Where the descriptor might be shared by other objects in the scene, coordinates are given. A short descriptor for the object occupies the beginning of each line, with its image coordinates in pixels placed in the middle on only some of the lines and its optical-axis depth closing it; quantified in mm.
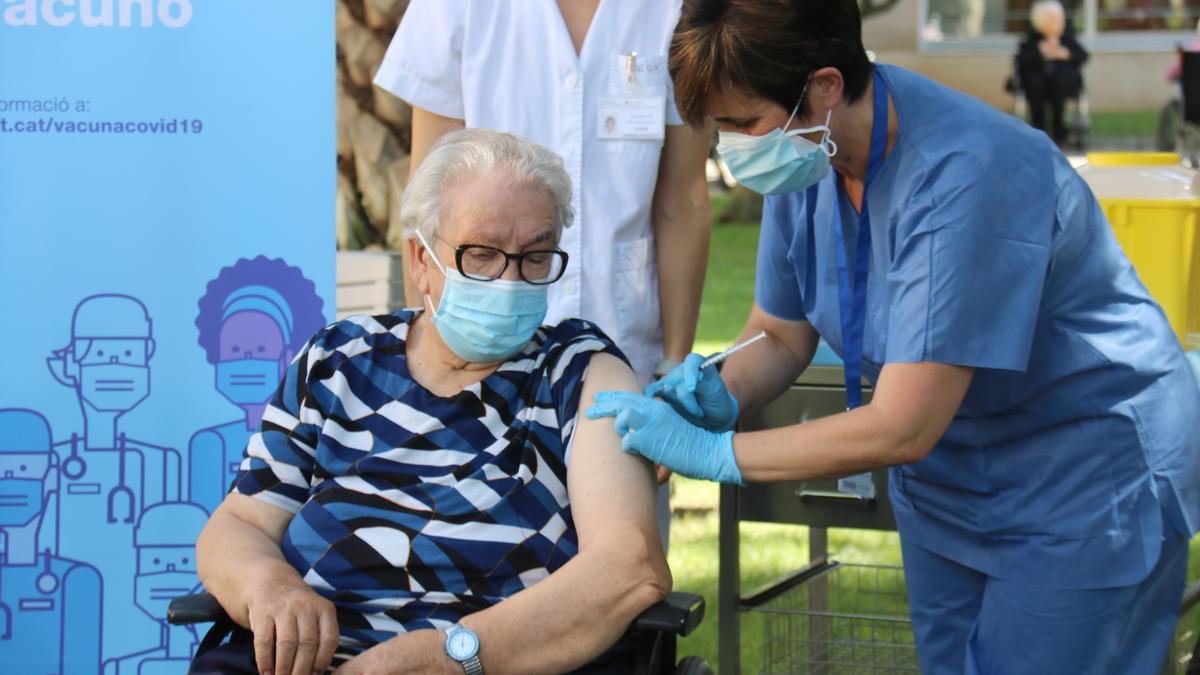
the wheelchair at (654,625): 2178
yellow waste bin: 3055
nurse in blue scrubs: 2082
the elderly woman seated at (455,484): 2203
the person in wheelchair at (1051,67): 15992
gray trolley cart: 3186
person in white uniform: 2934
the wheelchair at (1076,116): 16453
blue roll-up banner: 3039
